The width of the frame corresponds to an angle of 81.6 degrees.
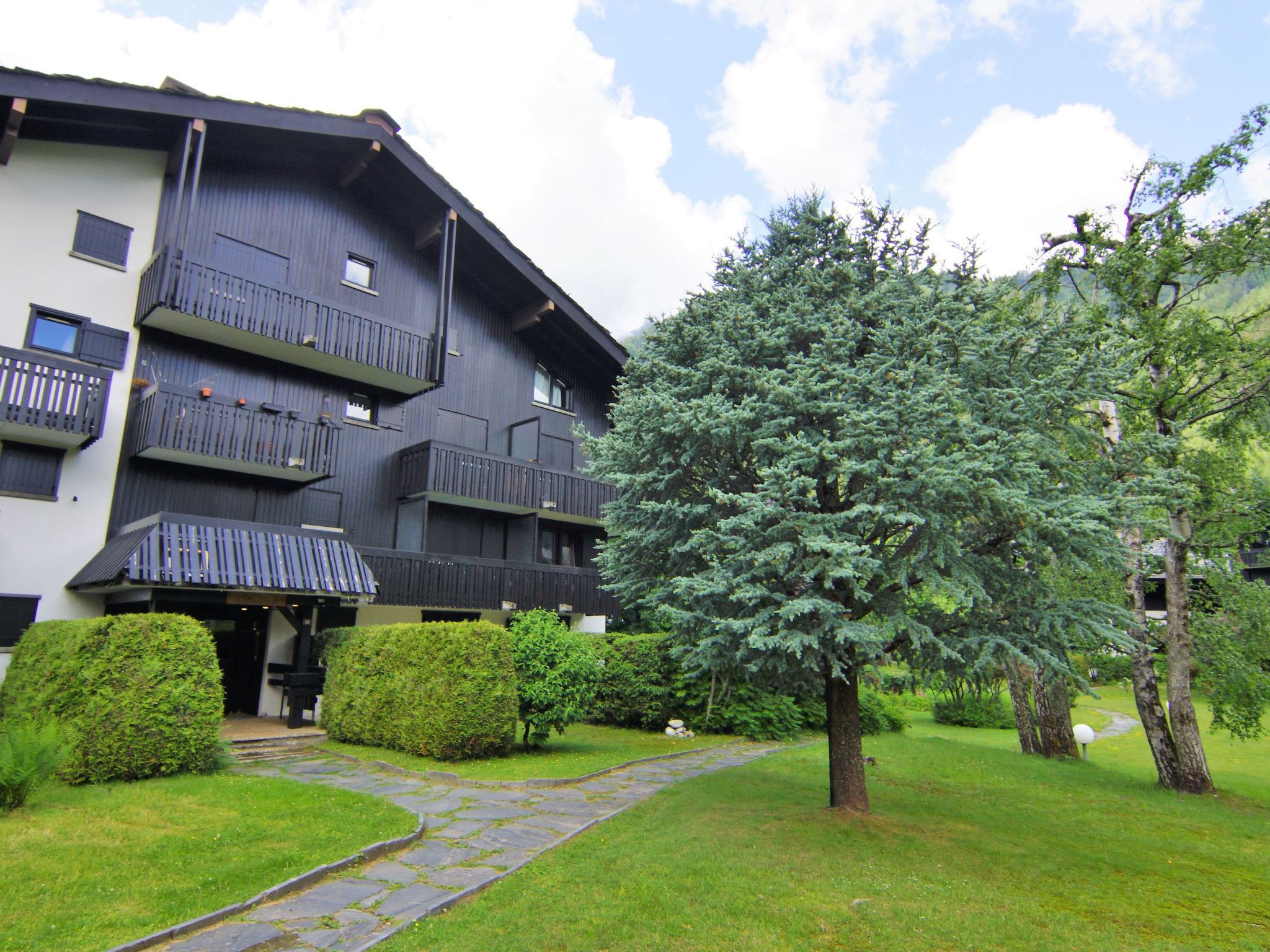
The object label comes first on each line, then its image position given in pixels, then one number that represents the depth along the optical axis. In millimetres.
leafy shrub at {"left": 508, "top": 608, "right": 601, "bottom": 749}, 13023
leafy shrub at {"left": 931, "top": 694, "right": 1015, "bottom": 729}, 25906
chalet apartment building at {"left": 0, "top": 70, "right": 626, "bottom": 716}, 13828
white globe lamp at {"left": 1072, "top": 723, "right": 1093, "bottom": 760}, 15734
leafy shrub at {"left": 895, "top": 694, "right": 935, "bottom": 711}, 31691
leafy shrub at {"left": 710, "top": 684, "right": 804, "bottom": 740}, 17359
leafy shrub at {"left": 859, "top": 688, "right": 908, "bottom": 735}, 19047
